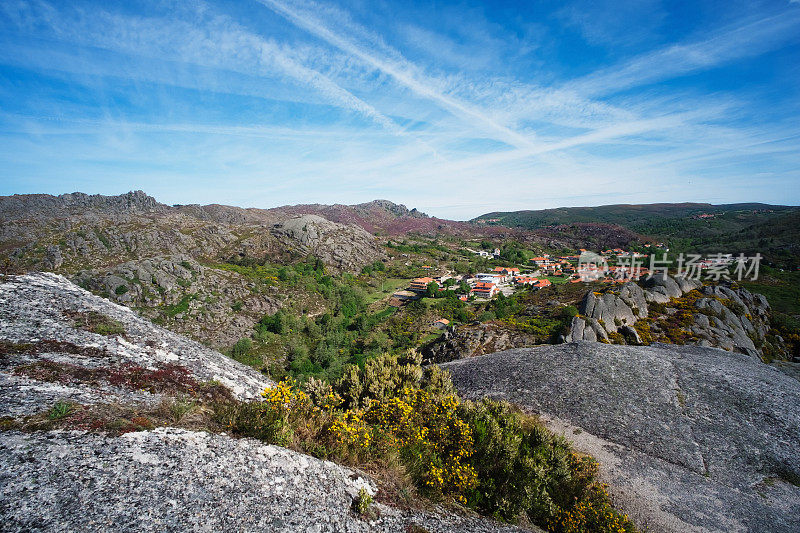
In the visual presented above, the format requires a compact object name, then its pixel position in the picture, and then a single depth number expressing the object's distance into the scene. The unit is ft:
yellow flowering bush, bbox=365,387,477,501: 26.35
